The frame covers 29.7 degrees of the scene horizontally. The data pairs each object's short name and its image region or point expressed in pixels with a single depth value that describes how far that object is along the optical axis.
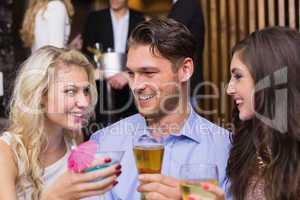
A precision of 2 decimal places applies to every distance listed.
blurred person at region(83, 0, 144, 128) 4.27
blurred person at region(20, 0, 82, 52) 3.99
